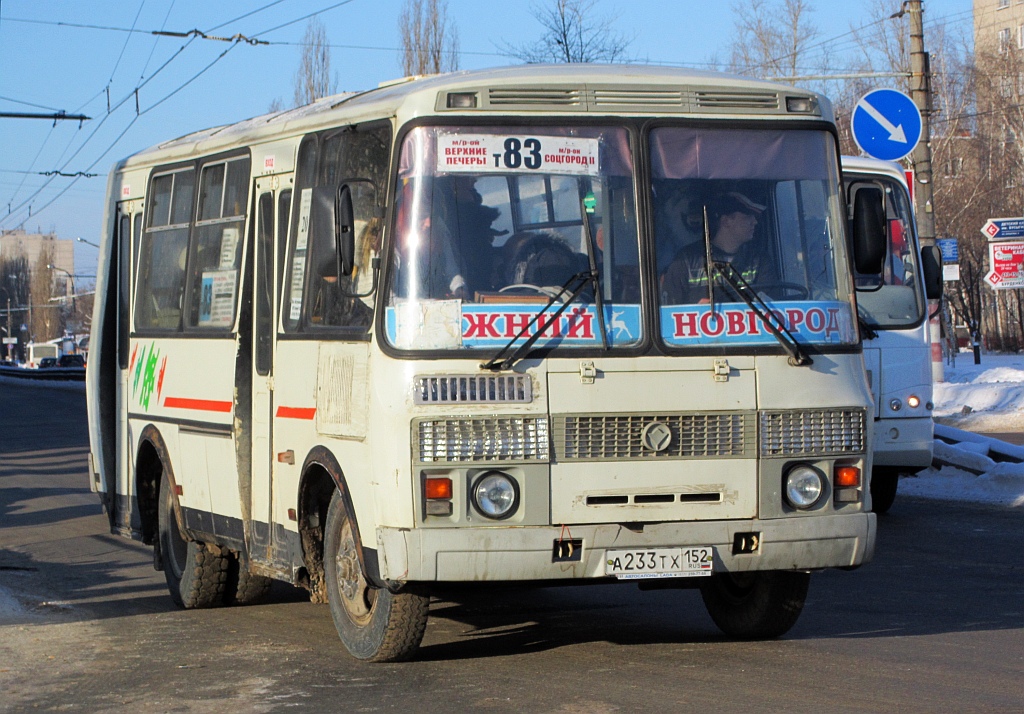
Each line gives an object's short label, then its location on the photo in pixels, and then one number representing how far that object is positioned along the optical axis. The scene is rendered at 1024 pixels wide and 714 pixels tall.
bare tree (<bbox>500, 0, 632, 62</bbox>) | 36.59
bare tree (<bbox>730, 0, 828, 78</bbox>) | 60.78
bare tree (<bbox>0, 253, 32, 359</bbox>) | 164.25
